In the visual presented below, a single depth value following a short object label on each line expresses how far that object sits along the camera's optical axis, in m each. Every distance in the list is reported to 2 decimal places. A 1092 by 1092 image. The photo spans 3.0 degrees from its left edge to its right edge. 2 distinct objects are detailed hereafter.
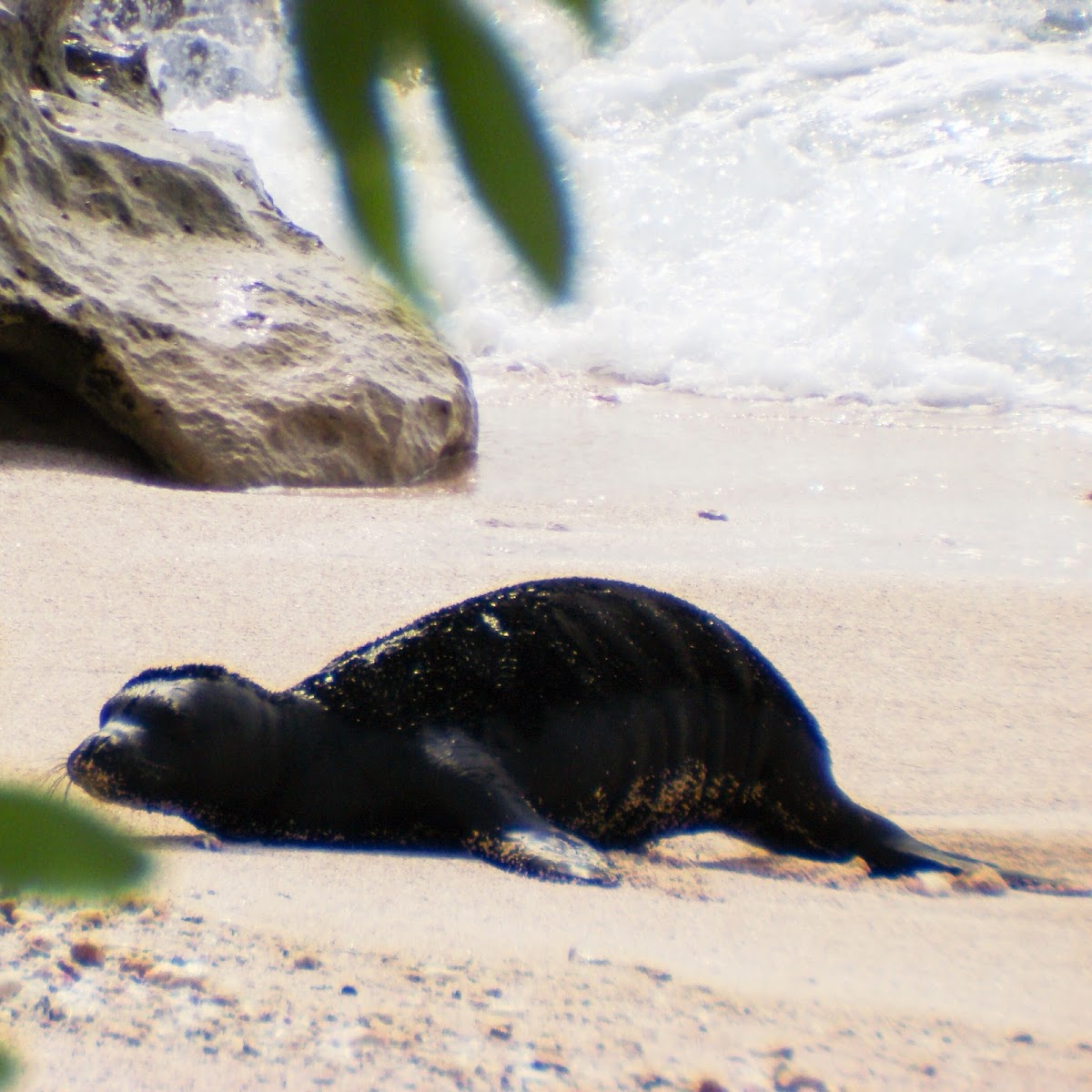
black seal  26.11
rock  29.26
